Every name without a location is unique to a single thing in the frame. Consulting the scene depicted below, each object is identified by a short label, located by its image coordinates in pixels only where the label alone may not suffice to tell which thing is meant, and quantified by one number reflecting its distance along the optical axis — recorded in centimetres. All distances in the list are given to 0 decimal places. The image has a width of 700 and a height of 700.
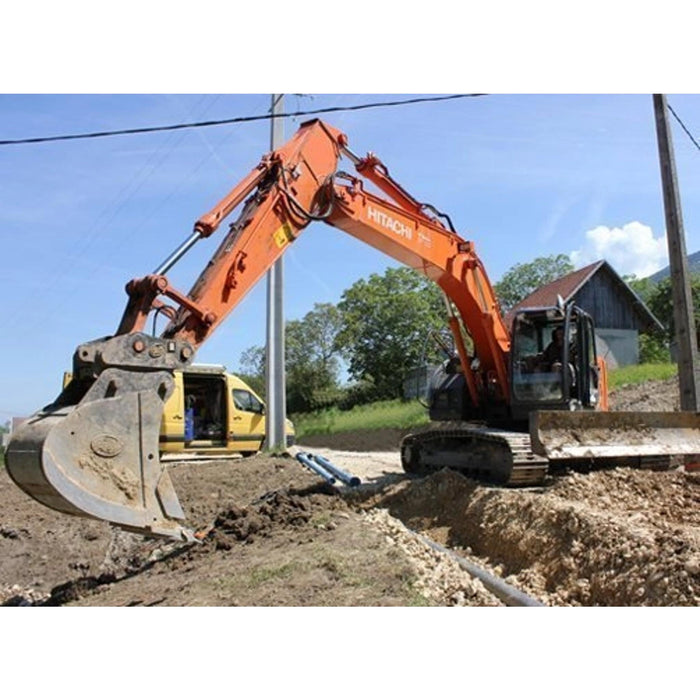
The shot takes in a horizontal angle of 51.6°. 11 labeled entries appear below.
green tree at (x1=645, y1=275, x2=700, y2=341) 3728
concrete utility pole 1647
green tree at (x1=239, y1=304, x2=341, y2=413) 3941
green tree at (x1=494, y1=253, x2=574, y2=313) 5462
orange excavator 494
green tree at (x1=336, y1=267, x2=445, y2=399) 4000
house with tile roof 3250
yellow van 1592
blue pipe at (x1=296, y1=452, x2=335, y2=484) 1068
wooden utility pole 993
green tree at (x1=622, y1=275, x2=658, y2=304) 4669
